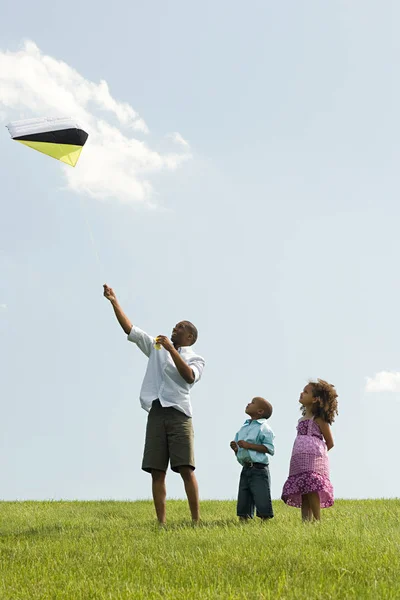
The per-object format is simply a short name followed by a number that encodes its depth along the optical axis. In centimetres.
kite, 842
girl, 766
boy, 812
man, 773
